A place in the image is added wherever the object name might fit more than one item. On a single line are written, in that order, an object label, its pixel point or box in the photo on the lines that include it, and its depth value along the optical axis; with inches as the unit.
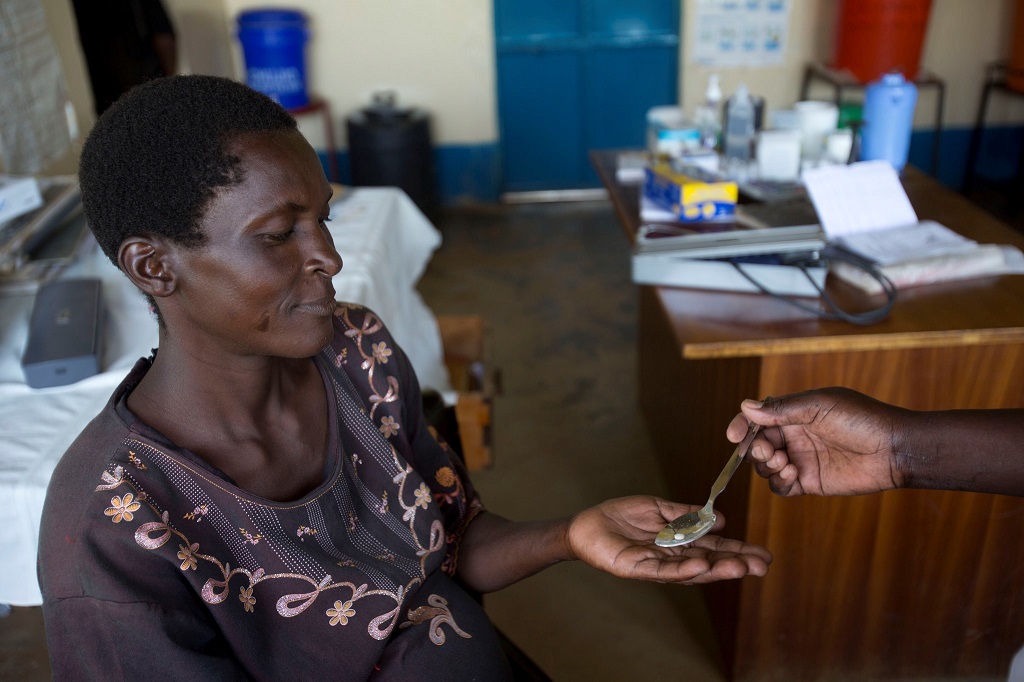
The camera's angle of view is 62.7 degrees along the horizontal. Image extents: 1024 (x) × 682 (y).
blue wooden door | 199.8
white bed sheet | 50.4
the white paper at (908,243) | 68.4
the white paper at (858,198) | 74.1
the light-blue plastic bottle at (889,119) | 92.9
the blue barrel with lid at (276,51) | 185.2
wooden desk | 61.4
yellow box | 78.1
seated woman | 34.0
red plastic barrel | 170.6
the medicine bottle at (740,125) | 99.6
